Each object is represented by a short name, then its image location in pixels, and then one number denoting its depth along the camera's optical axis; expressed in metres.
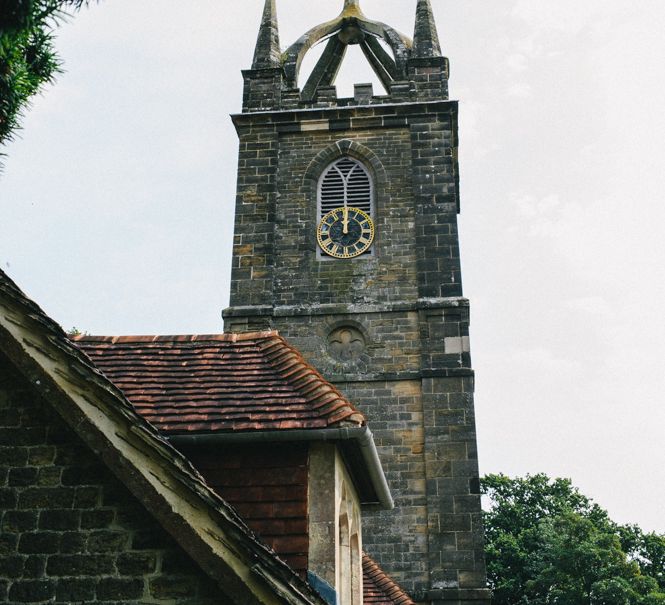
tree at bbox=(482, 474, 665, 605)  35.31
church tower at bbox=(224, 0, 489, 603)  18.61
